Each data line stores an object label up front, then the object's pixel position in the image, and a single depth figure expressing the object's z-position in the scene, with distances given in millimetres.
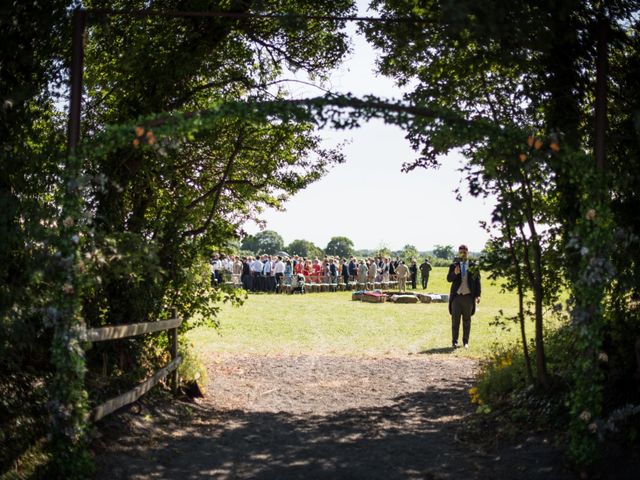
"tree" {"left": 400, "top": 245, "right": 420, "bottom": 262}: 61544
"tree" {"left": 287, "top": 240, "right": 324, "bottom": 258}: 130700
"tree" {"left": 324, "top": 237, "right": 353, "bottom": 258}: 118812
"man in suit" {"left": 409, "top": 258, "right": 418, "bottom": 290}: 33844
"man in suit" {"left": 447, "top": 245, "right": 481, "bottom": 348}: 12328
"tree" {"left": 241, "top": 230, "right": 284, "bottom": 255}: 129275
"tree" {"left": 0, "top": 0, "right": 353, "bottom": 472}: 5211
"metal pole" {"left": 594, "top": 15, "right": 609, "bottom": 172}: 5543
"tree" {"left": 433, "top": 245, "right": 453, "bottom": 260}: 80750
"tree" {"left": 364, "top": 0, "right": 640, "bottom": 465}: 5293
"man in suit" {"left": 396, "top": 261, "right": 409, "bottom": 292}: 30984
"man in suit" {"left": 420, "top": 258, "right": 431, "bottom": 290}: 33062
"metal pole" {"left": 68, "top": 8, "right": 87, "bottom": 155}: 5453
